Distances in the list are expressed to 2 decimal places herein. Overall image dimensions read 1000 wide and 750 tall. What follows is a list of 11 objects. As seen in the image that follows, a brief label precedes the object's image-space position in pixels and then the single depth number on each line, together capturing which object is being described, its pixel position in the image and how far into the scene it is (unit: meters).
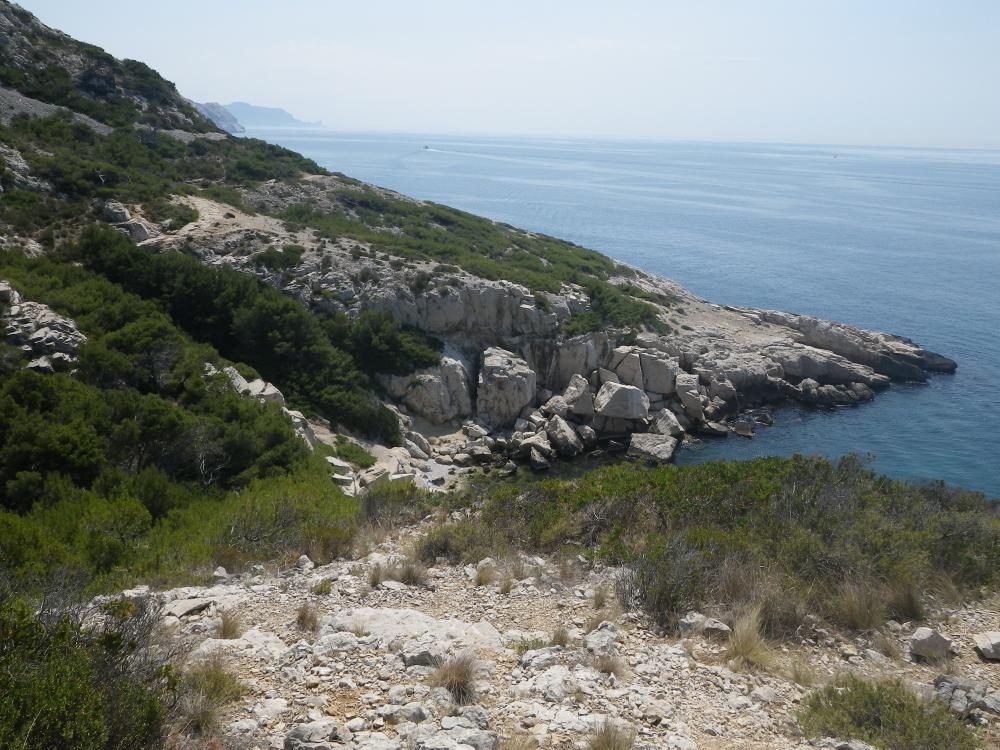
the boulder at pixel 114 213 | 28.38
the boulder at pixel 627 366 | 31.98
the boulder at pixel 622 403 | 29.19
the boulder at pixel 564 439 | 27.09
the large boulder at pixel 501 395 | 29.80
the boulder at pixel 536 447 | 26.52
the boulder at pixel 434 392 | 28.70
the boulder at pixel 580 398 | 29.56
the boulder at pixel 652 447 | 26.88
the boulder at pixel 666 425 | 28.94
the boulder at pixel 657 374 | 31.72
